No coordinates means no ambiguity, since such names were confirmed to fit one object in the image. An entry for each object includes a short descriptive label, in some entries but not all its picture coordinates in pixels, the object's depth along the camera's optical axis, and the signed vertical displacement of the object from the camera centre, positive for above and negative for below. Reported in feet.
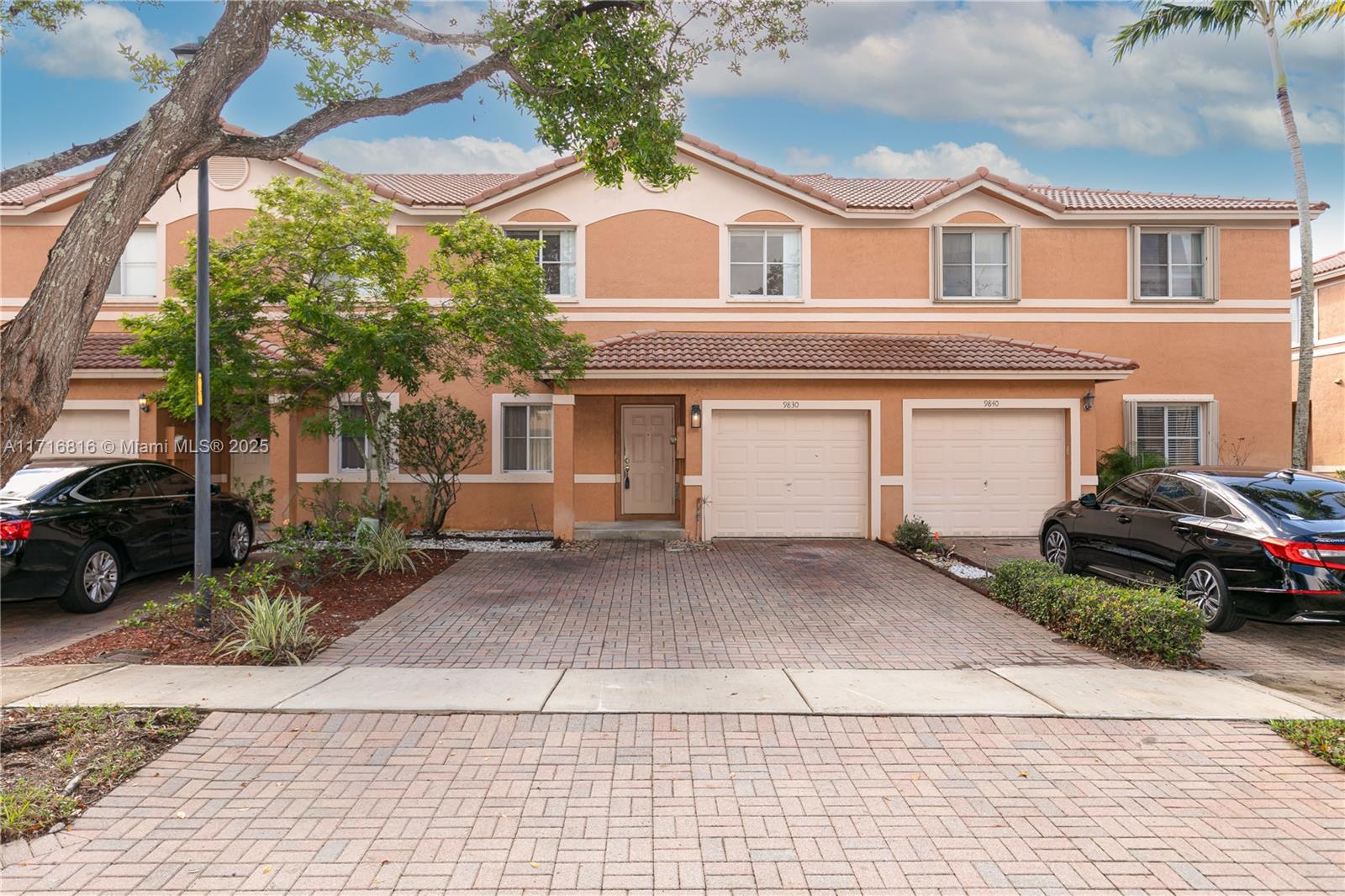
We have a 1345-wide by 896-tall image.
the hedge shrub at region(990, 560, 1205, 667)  20.92 -5.11
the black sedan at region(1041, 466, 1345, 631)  22.06 -3.03
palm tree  46.29 +26.19
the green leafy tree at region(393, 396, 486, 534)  43.62 +0.24
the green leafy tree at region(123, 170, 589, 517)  31.81 +5.84
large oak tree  15.51 +10.80
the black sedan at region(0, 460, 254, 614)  24.45 -3.07
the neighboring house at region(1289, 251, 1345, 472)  64.90 +6.94
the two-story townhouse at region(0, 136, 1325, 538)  48.98 +10.92
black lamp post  23.00 +0.85
